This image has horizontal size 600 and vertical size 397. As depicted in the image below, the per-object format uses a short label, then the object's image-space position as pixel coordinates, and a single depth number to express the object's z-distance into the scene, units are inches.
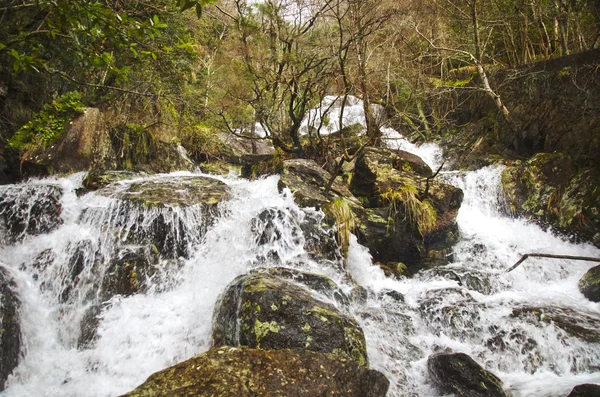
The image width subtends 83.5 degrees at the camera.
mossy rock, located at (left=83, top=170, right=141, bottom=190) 270.8
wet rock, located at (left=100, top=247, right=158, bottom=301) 195.0
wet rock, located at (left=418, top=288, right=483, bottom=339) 186.1
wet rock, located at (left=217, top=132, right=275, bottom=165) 487.8
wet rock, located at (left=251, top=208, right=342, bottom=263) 230.8
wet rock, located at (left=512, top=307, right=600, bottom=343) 169.5
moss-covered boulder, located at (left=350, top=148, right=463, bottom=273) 267.6
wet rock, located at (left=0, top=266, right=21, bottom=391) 143.2
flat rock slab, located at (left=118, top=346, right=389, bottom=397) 92.9
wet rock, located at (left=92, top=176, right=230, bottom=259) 226.5
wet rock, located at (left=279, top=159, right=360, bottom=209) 256.5
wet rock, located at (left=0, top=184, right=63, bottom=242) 225.9
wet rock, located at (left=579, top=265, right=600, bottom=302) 205.0
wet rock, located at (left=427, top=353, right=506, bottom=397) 135.2
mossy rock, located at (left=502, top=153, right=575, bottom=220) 292.4
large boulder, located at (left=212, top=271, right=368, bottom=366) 130.8
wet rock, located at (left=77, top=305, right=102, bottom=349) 171.2
